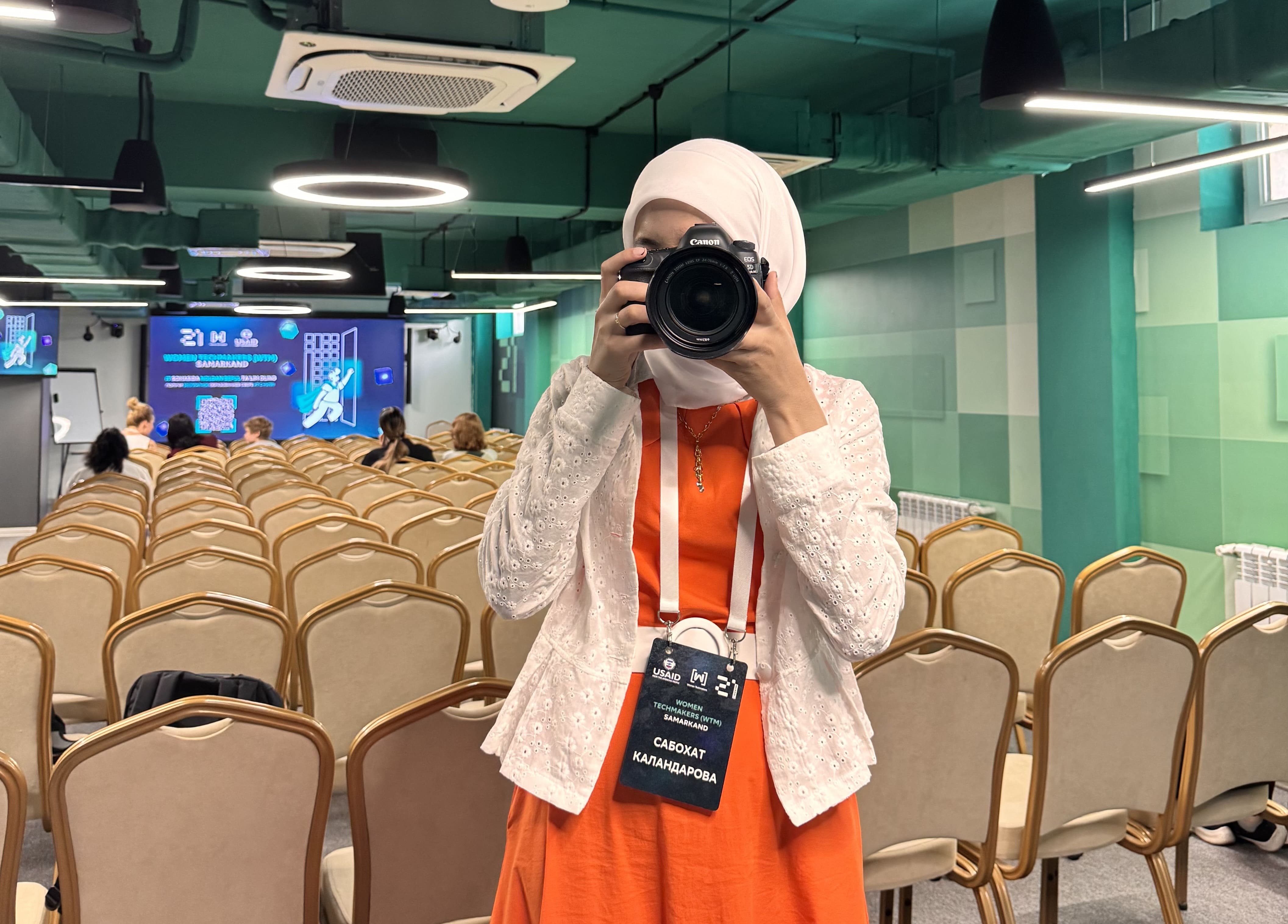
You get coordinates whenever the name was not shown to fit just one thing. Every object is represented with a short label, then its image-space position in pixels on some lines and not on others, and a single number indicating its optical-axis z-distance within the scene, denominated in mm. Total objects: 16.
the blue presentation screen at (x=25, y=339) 14102
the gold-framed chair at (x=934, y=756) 2293
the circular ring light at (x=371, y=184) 5426
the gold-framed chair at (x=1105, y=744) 2451
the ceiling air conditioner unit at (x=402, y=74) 3148
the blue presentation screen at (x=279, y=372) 19047
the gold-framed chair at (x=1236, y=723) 2654
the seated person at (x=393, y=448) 9203
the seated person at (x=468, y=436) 10617
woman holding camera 1091
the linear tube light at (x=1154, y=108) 3396
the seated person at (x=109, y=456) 8102
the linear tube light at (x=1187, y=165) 4102
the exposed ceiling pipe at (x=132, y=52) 5133
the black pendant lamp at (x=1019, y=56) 3994
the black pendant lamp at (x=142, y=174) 6559
